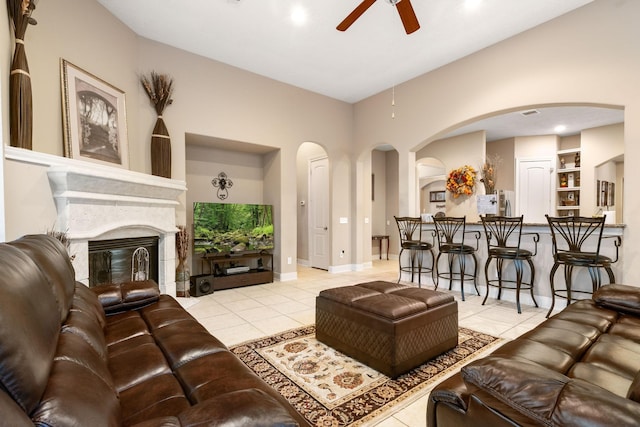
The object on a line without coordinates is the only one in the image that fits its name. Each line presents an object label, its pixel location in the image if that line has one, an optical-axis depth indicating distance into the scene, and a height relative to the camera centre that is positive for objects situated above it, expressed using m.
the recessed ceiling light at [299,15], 3.51 +2.24
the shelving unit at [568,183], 7.05 +0.43
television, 4.64 -0.36
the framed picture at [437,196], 9.25 +0.20
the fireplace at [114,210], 2.73 -0.04
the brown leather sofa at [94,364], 0.65 -0.53
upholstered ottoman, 2.11 -0.91
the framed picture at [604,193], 6.81 +0.17
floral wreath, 6.69 +0.48
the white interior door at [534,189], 7.31 +0.31
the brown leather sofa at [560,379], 0.74 -0.67
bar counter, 3.32 -0.81
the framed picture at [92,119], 3.08 +0.97
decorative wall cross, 5.38 +0.38
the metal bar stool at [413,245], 4.61 -0.64
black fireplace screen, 3.20 -0.59
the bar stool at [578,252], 3.07 -0.55
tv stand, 4.77 -1.08
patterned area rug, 1.81 -1.22
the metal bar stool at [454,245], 4.25 -0.62
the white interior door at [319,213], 6.51 -0.20
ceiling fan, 2.76 +1.78
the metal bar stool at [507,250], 3.65 -0.59
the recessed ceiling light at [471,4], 3.37 +2.21
